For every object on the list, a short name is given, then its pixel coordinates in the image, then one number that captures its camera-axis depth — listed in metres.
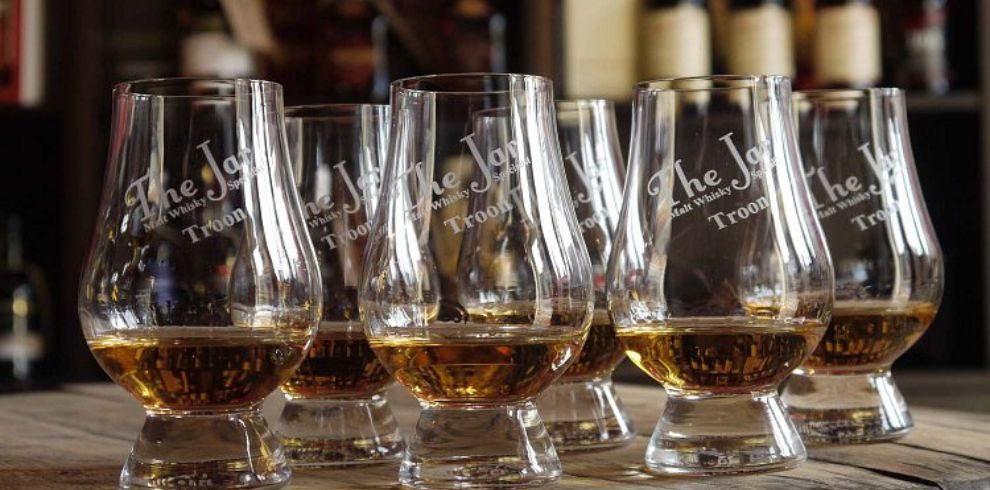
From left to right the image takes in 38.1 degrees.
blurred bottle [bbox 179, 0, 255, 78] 2.19
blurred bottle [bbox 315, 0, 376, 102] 2.27
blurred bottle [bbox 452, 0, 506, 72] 2.30
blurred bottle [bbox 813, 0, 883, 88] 2.15
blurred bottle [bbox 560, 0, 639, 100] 2.22
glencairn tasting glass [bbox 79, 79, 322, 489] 0.70
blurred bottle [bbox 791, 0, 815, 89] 2.29
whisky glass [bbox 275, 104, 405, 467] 0.83
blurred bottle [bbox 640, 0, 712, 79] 2.13
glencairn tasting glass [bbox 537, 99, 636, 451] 0.89
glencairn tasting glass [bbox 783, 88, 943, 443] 0.90
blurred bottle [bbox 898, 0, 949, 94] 2.24
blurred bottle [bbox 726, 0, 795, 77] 2.14
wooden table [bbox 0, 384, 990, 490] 0.72
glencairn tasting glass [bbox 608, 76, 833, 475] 0.75
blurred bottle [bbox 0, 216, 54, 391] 2.24
